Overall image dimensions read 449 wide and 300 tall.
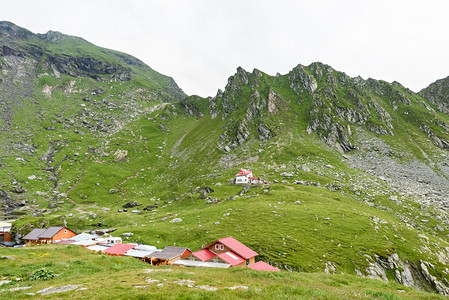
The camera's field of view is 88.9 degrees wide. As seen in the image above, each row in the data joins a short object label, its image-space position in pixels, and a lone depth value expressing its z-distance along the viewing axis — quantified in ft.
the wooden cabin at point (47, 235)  229.25
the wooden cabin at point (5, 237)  259.80
